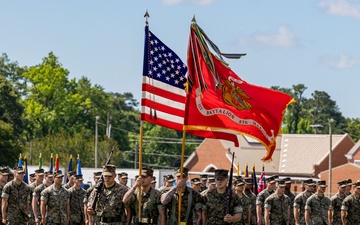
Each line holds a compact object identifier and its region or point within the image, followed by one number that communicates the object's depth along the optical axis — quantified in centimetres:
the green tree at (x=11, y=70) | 11319
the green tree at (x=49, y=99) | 9581
